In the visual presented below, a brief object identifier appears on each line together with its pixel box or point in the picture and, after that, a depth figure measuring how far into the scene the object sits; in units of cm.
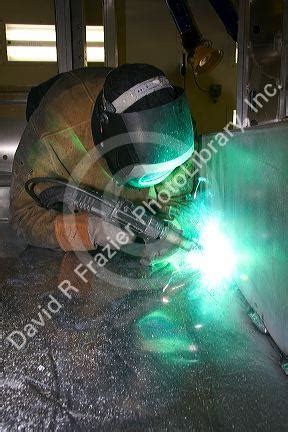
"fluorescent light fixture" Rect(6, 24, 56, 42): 312
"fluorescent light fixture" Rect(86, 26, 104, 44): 317
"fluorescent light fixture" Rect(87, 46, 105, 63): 323
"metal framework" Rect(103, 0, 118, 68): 305
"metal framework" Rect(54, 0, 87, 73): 295
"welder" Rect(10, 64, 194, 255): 134
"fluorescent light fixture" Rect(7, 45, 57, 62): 318
